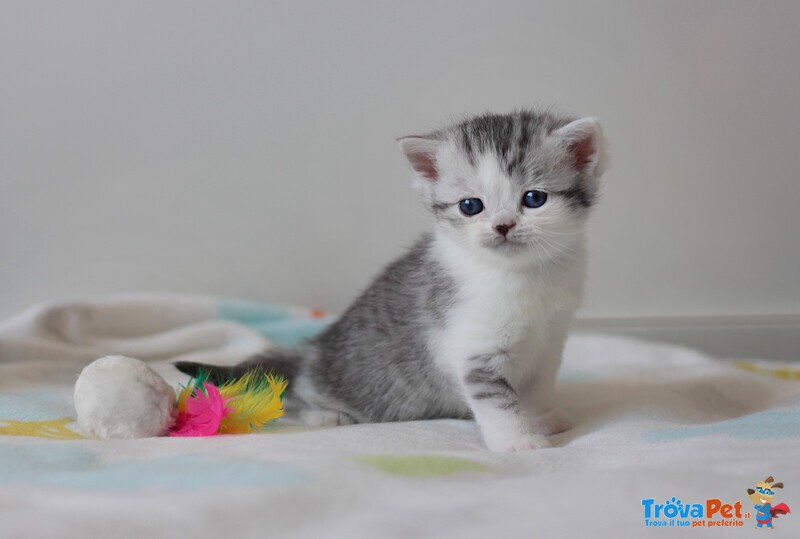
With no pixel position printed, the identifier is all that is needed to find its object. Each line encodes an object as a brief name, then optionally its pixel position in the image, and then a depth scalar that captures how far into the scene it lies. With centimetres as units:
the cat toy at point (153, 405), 49
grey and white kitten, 49
